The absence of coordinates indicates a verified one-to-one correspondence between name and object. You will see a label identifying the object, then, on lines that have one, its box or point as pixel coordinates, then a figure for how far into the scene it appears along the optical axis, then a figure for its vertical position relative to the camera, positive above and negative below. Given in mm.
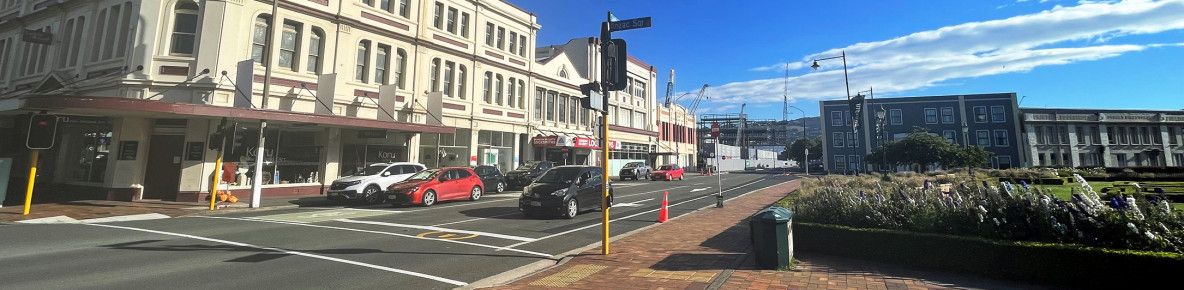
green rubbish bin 6410 -823
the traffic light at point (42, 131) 12922 +1082
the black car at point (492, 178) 21842 -64
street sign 7667 +2576
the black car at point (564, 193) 12914 -430
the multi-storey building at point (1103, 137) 48156 +5140
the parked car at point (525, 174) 25094 +166
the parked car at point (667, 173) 36188 +500
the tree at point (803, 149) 95450 +6870
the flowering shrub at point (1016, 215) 5395 -421
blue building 50625 +6880
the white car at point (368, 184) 16312 -334
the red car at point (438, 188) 15719 -424
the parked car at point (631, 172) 37531 +584
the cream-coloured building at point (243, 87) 16656 +3665
